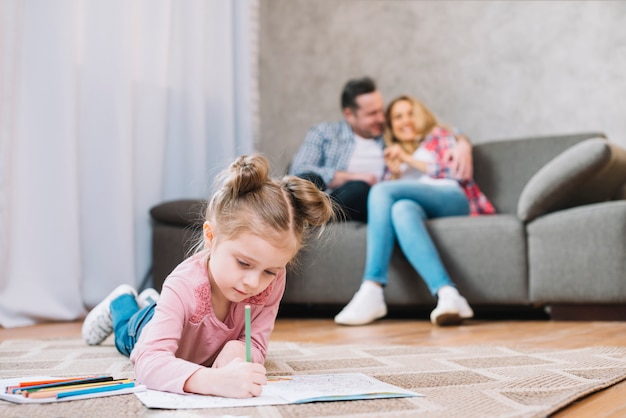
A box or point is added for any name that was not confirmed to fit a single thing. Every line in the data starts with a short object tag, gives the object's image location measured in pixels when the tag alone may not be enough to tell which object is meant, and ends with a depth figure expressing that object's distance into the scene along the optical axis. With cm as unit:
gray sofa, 227
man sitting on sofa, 289
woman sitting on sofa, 235
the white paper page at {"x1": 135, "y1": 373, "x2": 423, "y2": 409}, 96
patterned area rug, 94
